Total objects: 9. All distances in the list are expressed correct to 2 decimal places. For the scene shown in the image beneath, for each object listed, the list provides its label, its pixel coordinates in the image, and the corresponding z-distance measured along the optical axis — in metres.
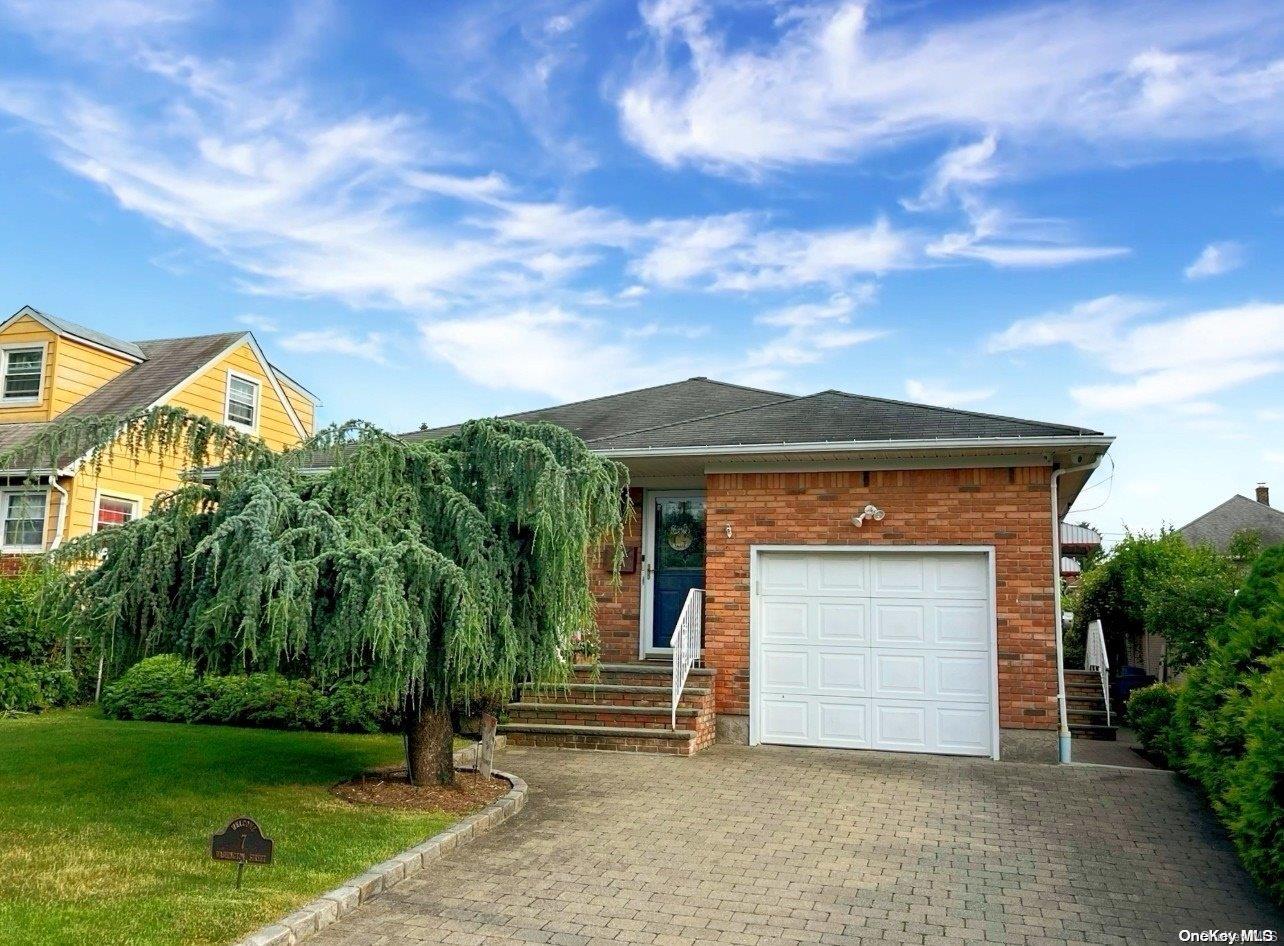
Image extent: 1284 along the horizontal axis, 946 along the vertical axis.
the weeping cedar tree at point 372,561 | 5.68
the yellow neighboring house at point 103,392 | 16.20
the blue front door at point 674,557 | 11.56
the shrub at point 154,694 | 11.76
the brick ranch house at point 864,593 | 9.58
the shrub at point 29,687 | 12.27
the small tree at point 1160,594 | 11.56
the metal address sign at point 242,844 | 4.46
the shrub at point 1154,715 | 9.63
